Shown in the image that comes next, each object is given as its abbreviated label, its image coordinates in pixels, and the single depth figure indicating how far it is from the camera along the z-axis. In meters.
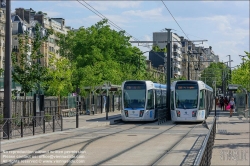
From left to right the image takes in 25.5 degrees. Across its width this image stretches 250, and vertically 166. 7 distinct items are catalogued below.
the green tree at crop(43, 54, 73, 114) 42.50
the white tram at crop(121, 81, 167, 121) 36.22
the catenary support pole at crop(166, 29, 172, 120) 41.94
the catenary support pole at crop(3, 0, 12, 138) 22.34
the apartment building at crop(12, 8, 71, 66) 101.62
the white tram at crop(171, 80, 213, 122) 34.94
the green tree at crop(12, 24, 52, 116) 28.36
